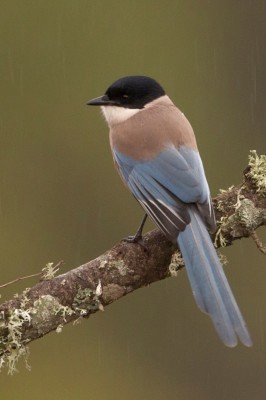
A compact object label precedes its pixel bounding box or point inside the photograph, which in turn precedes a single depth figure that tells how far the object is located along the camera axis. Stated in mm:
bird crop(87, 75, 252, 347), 9117
